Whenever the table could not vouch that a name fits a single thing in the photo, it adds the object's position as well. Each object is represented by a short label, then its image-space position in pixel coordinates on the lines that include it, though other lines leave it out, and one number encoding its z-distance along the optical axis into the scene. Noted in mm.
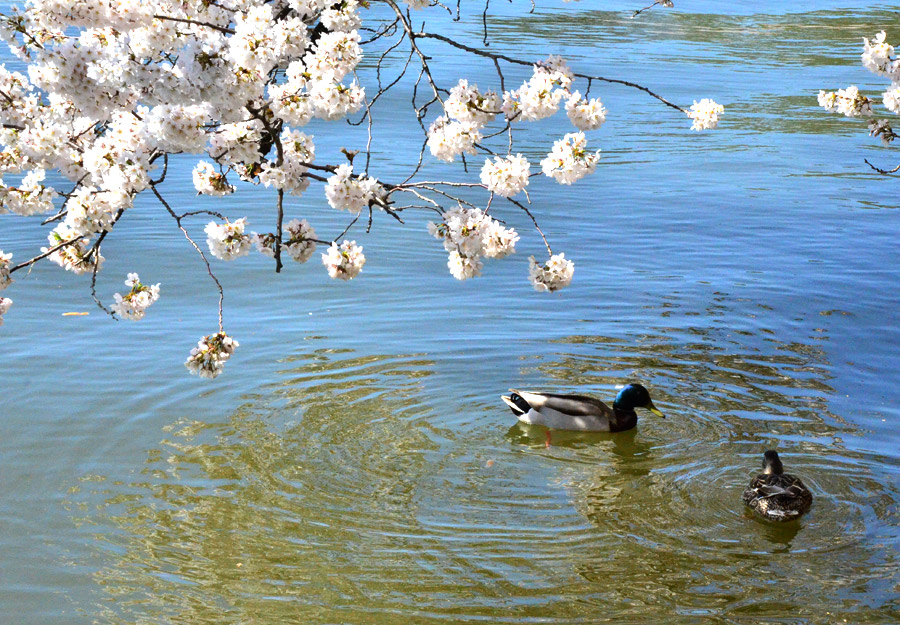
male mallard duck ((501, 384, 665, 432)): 17875
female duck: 14680
